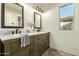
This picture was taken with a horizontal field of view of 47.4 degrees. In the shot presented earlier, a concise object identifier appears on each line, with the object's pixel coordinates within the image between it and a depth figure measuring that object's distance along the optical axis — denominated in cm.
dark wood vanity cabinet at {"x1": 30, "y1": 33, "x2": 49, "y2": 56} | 215
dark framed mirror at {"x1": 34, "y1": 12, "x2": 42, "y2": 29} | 321
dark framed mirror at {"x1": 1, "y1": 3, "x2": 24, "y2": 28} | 185
